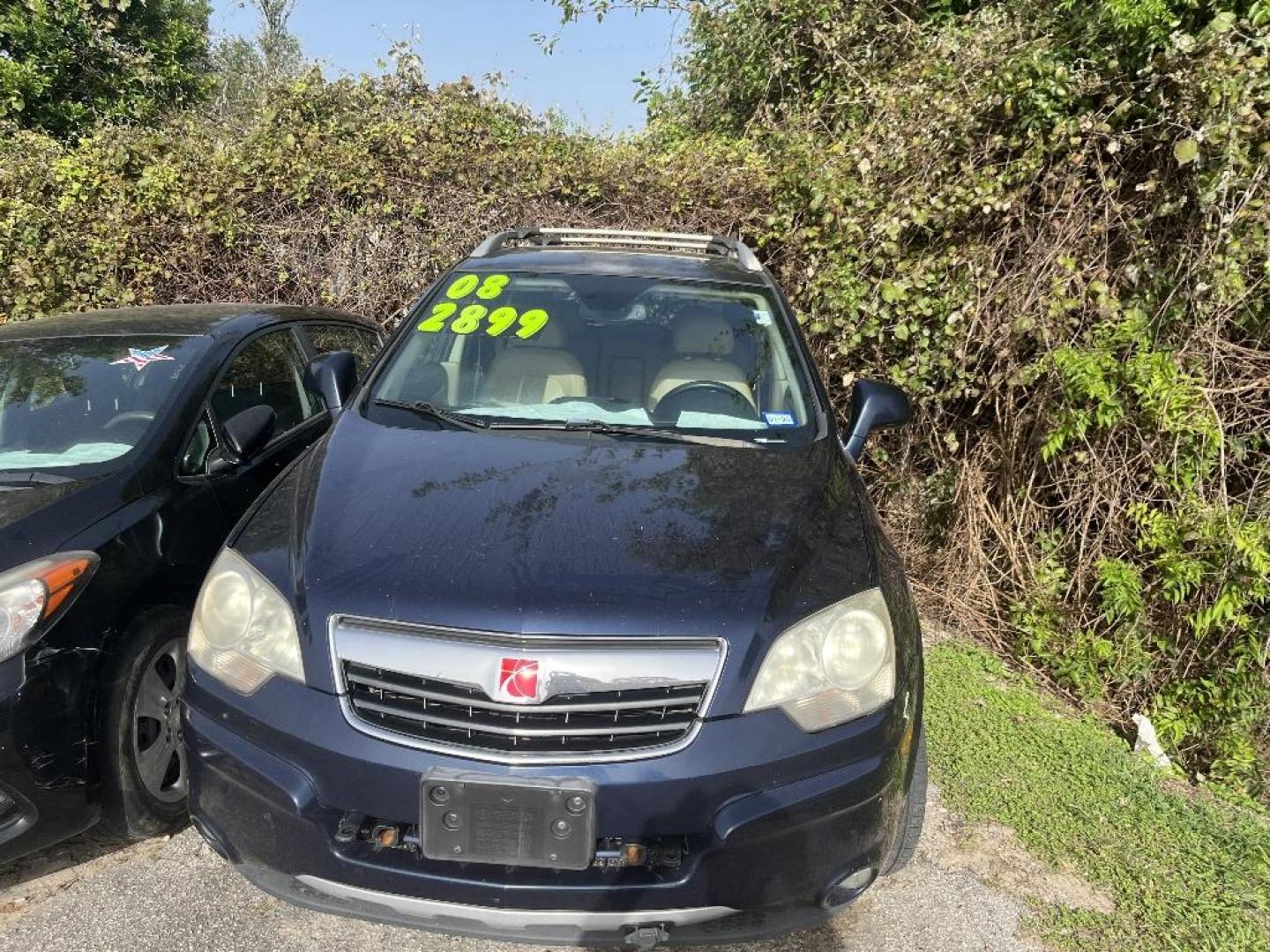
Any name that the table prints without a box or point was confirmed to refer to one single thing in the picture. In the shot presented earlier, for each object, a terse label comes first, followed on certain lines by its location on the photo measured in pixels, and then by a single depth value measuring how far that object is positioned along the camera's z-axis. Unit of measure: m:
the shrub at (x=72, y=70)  10.56
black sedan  2.22
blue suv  1.75
